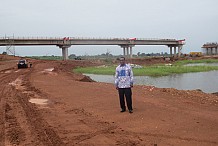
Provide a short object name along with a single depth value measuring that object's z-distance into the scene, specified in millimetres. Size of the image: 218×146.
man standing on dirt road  9188
